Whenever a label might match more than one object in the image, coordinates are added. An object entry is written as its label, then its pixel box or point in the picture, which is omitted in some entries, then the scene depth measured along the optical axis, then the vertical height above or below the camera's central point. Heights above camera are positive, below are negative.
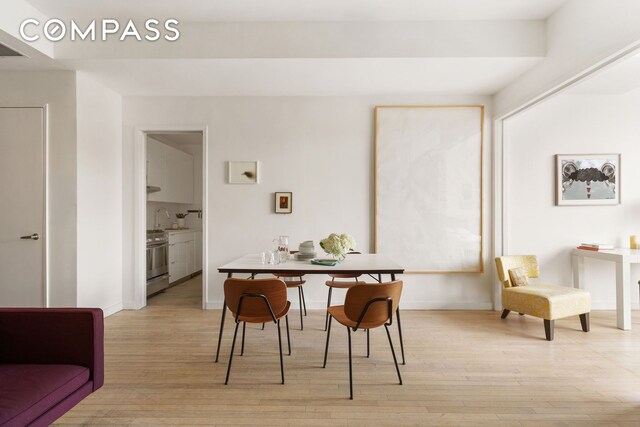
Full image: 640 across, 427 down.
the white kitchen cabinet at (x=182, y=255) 5.72 -0.74
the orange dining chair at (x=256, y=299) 2.43 -0.60
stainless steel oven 4.98 -0.72
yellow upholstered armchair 3.52 -0.86
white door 3.63 +0.05
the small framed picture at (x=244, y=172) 4.47 +0.47
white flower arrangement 3.03 -0.28
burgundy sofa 1.84 -0.67
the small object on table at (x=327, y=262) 2.88 -0.41
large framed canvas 4.43 +0.31
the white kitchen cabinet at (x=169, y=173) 5.68 +0.67
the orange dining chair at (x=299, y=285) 3.49 -0.72
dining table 2.71 -0.43
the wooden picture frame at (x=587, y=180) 4.45 +0.39
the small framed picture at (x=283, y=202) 4.45 +0.12
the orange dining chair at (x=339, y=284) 3.49 -0.71
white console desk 3.69 -0.71
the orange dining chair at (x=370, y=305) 2.35 -0.62
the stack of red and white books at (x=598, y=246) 4.18 -0.40
